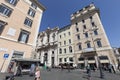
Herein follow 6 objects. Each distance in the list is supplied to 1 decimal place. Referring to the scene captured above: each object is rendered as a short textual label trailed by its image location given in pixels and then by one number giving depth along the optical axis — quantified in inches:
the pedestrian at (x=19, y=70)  450.6
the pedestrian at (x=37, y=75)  252.3
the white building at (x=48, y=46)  1545.3
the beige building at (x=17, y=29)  558.6
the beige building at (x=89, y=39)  1002.7
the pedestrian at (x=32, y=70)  472.9
